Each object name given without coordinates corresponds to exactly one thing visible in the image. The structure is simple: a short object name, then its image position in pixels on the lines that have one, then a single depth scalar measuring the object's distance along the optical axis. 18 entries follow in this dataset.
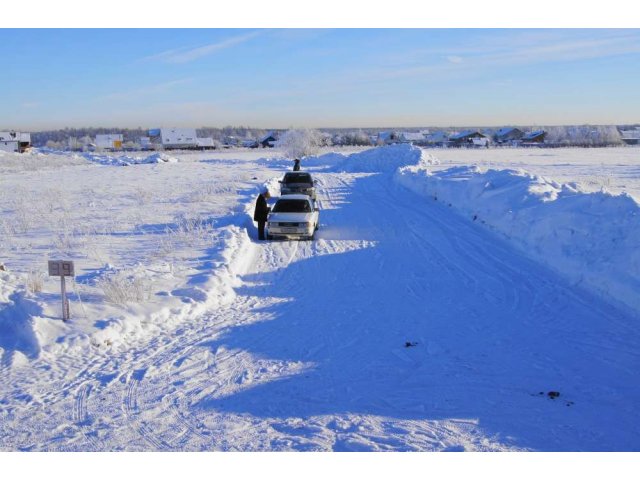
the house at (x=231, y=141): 173.54
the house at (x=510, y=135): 146.60
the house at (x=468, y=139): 126.38
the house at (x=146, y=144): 135.19
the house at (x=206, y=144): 132.41
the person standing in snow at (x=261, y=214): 16.52
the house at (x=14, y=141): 107.19
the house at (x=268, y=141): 138.38
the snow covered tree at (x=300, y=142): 76.31
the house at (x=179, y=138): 133.88
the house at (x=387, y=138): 137.62
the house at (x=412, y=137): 141.38
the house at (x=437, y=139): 138.07
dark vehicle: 23.83
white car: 15.94
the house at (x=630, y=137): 130.05
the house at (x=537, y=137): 134.68
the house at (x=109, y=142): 135.88
